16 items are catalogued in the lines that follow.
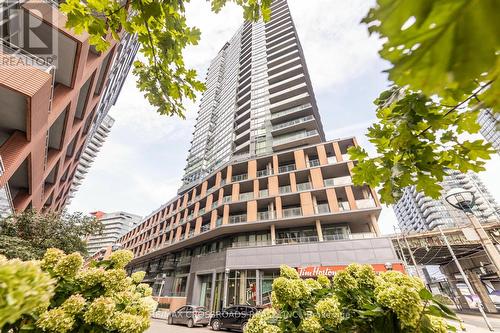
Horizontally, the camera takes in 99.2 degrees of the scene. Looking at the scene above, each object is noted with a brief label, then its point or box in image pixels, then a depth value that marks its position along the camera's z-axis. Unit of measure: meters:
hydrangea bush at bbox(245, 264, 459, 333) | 2.07
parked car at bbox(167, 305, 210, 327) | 15.40
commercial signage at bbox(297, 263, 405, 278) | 15.69
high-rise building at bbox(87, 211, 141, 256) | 93.69
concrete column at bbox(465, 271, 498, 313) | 24.00
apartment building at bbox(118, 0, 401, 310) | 18.91
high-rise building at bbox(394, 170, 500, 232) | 72.50
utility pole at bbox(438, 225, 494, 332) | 12.79
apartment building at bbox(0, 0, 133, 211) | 6.66
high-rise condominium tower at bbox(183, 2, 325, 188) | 29.12
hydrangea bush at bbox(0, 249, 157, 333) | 2.52
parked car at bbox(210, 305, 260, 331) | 12.70
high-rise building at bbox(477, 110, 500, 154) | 54.74
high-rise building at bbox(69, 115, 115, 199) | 59.35
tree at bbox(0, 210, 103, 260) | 8.83
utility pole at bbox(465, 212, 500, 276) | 17.38
